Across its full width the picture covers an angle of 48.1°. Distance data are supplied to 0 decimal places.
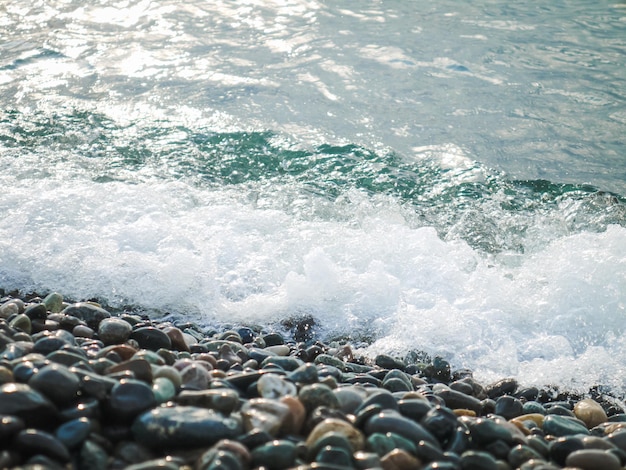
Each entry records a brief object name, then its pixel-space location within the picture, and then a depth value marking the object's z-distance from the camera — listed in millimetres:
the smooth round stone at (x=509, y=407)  2895
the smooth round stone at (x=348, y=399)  2361
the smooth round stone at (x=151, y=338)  3000
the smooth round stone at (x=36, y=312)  3158
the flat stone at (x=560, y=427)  2580
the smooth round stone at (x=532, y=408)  2930
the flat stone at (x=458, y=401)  2850
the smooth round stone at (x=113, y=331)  2990
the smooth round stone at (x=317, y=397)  2309
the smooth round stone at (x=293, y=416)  2162
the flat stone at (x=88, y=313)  3256
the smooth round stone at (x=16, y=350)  2352
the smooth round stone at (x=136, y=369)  2312
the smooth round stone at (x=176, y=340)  3105
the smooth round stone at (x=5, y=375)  2109
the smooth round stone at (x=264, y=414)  2095
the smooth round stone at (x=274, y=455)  1923
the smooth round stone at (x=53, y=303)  3402
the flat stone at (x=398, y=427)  2146
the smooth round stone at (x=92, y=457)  1854
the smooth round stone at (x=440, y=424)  2268
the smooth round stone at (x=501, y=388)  3211
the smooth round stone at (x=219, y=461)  1823
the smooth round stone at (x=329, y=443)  1999
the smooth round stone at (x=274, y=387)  2369
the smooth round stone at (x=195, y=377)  2387
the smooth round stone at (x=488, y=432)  2311
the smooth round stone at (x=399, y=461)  2002
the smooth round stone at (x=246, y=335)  3527
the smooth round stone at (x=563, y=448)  2307
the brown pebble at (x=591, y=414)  2926
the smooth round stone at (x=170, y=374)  2322
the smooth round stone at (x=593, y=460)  2184
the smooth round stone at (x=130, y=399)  2051
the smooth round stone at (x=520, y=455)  2227
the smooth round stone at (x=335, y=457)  1926
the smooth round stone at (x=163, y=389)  2183
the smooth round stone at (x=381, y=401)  2324
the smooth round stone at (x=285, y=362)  2834
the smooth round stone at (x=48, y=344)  2490
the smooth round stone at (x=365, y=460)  1955
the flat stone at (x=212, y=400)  2150
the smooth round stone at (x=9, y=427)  1823
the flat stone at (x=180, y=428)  1957
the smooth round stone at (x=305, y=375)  2523
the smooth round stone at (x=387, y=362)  3391
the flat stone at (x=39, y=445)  1800
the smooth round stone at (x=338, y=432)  2059
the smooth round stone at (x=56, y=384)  2025
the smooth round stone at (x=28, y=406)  1911
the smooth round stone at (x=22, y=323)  2982
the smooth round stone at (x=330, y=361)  3168
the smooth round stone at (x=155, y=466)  1769
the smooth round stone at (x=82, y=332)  3016
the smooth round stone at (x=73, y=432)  1896
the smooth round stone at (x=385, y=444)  2078
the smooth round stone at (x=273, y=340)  3516
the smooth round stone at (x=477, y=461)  2090
